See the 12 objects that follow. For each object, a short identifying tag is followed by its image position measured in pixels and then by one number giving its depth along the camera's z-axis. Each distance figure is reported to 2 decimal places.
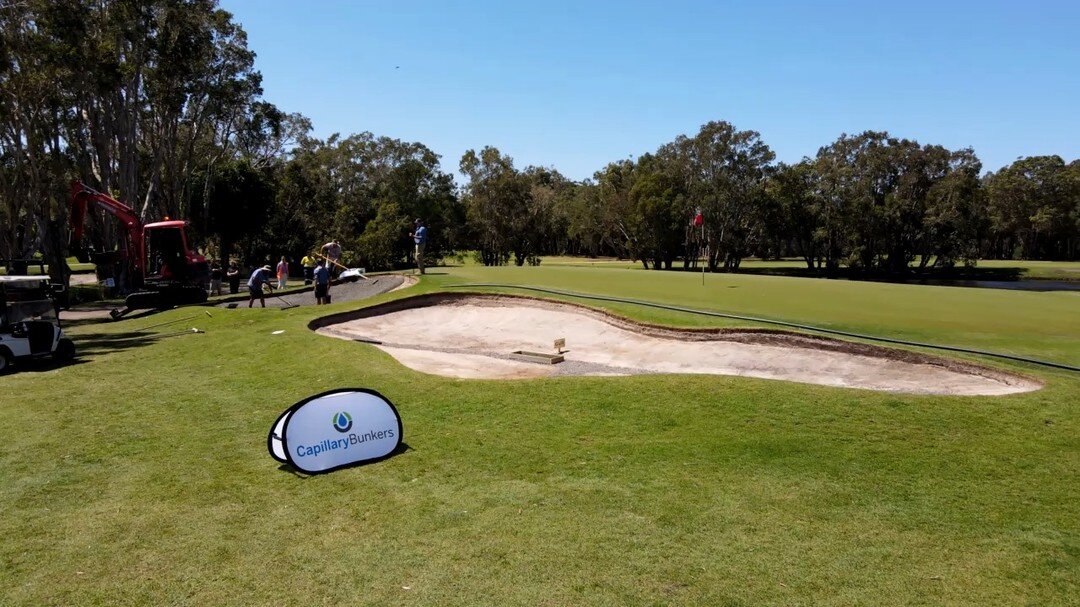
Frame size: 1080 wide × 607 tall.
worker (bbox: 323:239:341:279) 29.25
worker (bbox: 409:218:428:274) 25.28
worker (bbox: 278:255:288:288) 32.67
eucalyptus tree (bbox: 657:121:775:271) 68.12
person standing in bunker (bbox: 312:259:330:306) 24.22
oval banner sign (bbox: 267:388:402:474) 7.45
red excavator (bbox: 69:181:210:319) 26.95
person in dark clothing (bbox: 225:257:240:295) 34.47
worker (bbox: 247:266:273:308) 25.20
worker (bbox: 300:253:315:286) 33.31
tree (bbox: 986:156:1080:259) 83.44
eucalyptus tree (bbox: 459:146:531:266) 72.31
